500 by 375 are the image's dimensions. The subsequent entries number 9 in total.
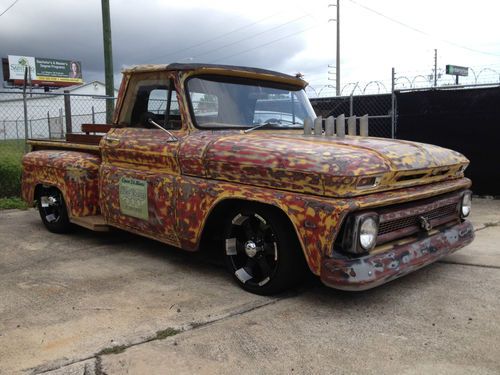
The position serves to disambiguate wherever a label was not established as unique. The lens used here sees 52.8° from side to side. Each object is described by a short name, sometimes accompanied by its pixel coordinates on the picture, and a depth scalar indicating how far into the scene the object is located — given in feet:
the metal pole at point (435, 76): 30.93
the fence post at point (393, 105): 28.45
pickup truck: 11.02
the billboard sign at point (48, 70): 192.65
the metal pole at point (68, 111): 30.22
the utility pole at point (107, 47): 35.55
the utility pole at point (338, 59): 106.83
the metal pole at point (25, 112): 27.50
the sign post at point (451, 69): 68.64
